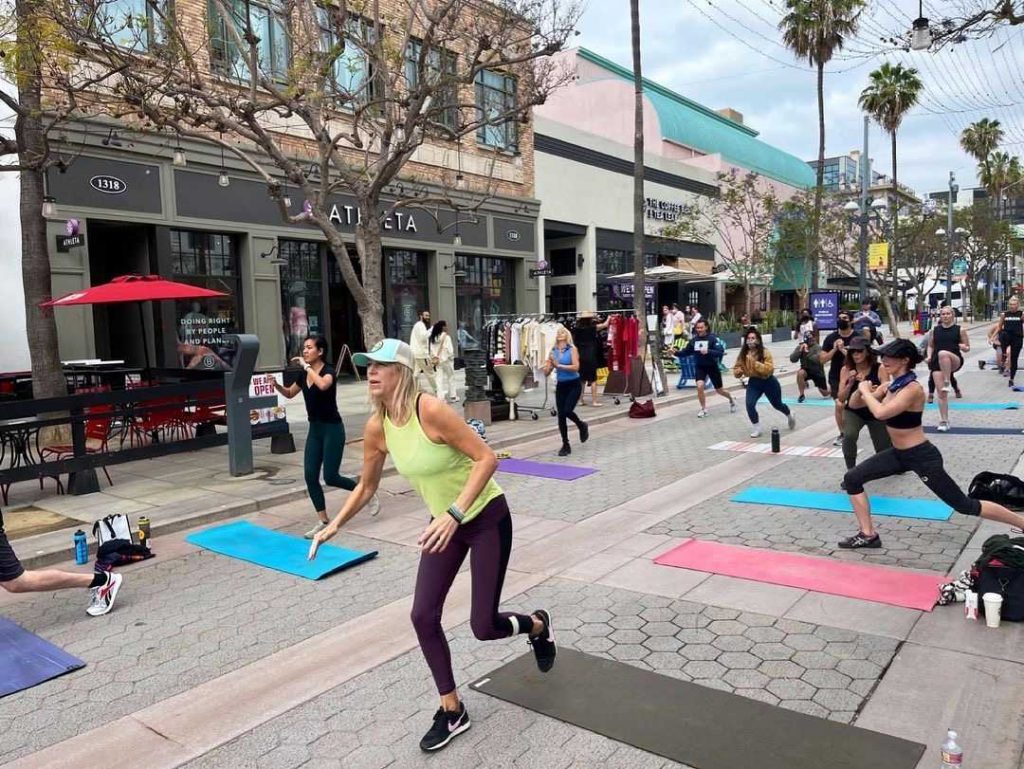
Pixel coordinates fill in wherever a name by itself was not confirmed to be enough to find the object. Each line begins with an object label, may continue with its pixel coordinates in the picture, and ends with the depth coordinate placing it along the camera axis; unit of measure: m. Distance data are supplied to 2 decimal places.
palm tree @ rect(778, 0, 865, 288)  28.95
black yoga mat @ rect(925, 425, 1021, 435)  10.81
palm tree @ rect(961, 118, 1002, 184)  52.03
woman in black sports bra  5.20
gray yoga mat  3.21
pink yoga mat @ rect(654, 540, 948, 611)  4.98
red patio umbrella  11.19
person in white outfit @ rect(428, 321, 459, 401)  15.04
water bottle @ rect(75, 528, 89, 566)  6.48
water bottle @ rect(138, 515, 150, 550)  6.65
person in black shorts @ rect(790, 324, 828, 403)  11.34
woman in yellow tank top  3.30
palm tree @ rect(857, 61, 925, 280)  38.94
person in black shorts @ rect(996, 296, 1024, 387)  16.62
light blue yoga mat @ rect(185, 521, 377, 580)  6.07
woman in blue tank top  10.53
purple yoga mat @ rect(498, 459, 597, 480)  9.34
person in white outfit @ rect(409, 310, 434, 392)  15.14
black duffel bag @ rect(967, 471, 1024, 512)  6.22
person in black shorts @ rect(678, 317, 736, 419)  12.86
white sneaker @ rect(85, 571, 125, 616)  5.33
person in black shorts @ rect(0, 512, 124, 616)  4.66
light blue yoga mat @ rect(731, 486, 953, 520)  6.89
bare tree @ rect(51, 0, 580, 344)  9.89
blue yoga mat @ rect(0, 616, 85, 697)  4.30
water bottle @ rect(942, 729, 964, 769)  2.60
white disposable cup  4.39
